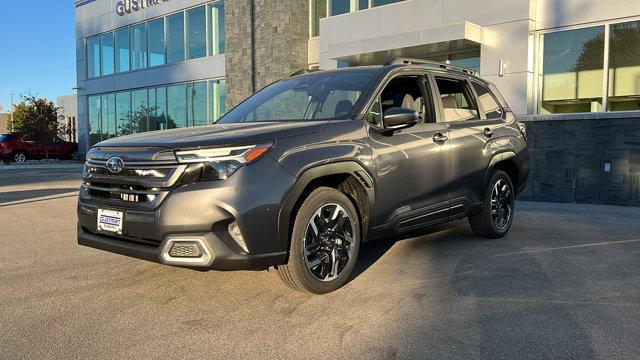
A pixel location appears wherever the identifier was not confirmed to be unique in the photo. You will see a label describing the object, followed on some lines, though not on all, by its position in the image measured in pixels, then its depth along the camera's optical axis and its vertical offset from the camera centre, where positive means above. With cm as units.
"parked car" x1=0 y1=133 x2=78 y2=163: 2608 -61
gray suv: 354 -29
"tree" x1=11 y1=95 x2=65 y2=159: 2725 +75
